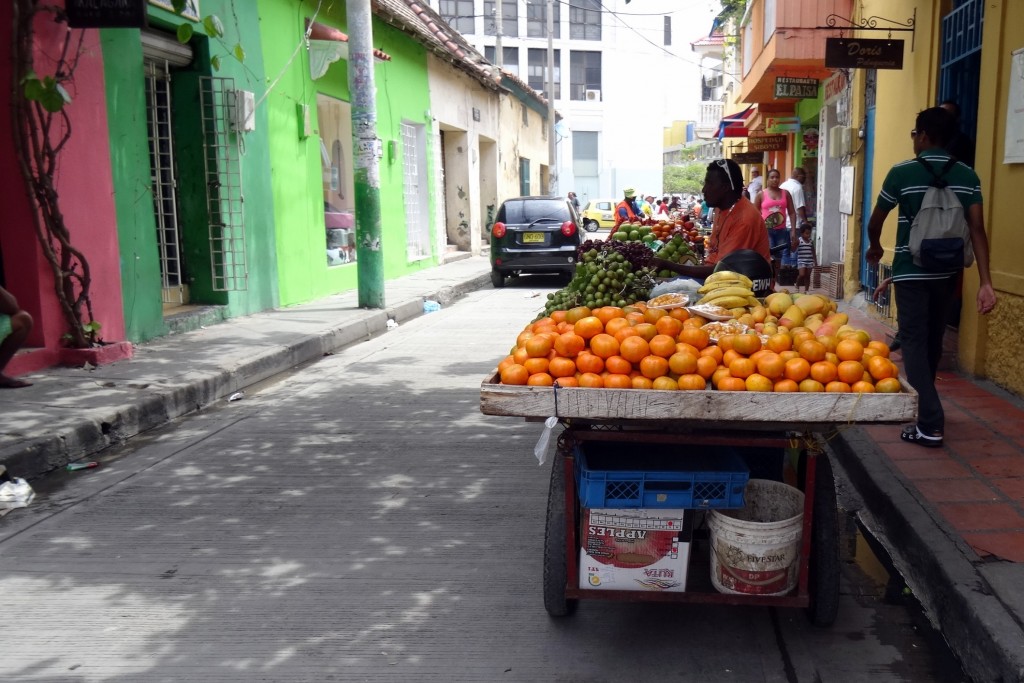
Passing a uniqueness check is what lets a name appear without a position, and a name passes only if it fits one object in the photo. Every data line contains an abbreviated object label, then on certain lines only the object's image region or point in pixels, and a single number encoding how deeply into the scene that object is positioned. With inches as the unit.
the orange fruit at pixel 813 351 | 122.7
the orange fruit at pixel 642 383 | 122.2
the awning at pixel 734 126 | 1011.3
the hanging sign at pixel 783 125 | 743.1
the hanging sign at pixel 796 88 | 587.5
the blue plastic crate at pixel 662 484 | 120.5
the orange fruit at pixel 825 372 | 119.8
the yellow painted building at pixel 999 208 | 245.9
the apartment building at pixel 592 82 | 1888.5
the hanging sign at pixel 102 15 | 298.8
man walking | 192.5
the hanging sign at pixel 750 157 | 1115.3
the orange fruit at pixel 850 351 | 122.8
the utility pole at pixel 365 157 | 460.4
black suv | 647.1
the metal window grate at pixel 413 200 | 734.5
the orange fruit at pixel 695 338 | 131.8
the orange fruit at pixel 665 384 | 121.2
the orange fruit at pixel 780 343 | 128.8
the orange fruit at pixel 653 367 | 123.9
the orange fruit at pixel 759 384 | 119.2
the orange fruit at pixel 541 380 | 123.6
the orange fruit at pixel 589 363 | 126.5
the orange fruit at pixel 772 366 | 120.4
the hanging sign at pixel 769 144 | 860.6
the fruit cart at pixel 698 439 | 115.8
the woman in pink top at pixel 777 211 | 512.4
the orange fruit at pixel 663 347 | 127.3
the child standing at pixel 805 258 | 520.7
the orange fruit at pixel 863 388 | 117.3
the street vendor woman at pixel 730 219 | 209.6
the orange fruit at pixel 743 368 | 121.7
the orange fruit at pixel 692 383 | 121.2
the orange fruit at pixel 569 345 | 130.0
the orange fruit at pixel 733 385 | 120.3
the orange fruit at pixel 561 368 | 126.0
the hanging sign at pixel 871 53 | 351.3
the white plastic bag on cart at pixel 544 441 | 120.4
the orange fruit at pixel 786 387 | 119.2
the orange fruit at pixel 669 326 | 135.4
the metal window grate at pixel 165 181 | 404.8
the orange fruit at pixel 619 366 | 125.4
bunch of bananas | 157.2
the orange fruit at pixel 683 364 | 123.0
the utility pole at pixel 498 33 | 1225.3
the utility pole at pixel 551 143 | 1368.1
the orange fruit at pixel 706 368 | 124.6
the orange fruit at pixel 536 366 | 127.0
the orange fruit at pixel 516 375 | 125.8
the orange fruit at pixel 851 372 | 119.3
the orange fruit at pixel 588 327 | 135.4
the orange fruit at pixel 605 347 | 128.0
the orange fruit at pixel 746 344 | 127.4
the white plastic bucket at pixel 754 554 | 122.6
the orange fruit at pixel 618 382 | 122.4
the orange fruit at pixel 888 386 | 118.3
